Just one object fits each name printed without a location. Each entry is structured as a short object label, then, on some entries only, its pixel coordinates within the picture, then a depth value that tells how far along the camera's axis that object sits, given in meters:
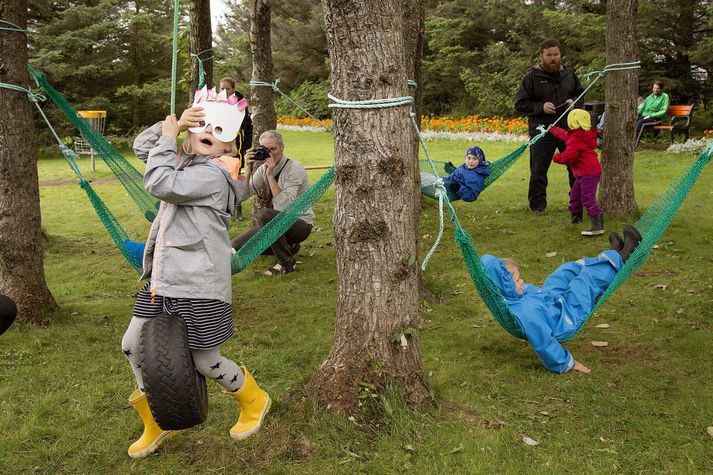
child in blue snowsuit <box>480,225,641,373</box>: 3.16
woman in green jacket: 10.88
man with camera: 5.05
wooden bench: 10.96
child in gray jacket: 2.37
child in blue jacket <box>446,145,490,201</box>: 5.18
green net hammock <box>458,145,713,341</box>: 2.91
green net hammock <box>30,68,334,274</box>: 3.51
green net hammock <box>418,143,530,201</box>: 5.09
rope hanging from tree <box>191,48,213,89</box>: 5.90
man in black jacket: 6.06
